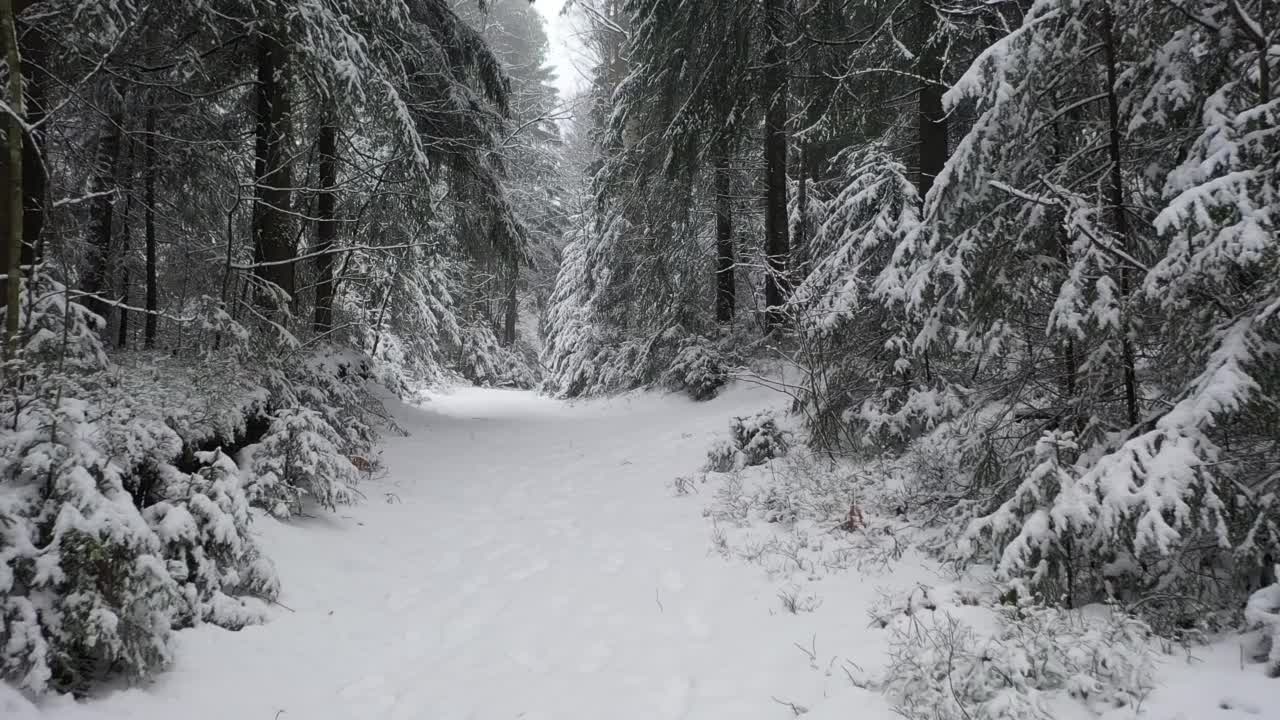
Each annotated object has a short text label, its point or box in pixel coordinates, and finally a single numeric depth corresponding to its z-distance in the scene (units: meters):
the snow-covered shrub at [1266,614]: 2.41
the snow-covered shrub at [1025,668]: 2.43
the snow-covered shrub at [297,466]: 4.90
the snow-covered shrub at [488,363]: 24.89
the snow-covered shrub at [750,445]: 6.94
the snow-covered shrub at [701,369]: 11.27
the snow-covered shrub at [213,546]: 3.19
